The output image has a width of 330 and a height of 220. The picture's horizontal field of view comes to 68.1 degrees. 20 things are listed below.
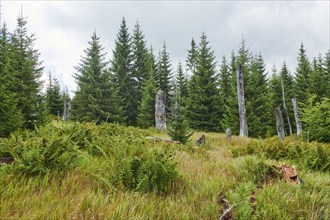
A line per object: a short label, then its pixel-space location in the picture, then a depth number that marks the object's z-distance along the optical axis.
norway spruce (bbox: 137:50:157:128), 29.19
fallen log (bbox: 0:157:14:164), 3.67
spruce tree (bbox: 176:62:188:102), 38.62
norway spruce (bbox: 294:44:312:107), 36.72
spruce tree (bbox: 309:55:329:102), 34.44
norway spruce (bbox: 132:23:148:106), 35.28
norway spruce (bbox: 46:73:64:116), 39.75
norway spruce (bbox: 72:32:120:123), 24.86
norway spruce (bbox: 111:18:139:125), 32.69
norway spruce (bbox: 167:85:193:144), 9.98
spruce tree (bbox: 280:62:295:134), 35.75
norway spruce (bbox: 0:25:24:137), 11.43
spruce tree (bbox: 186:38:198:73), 45.28
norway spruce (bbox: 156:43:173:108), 36.12
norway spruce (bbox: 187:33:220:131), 28.93
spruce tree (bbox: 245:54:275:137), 28.31
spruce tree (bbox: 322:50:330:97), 34.58
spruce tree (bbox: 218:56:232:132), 36.12
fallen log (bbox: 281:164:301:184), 4.03
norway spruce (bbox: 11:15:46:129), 14.89
